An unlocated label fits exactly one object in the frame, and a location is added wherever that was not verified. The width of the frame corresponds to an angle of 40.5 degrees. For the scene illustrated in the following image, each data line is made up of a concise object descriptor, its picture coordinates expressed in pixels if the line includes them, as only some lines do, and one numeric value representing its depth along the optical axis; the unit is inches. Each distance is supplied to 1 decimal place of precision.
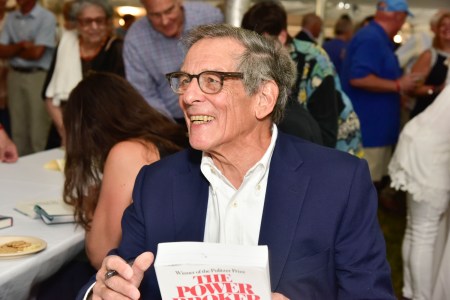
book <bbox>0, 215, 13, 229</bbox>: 97.1
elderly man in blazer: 66.7
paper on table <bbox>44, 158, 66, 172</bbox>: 139.7
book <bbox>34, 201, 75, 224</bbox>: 99.9
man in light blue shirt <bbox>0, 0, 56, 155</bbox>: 243.0
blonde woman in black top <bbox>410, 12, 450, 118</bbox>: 226.4
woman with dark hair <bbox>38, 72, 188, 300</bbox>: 96.8
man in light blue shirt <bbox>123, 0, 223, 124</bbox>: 155.9
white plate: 82.2
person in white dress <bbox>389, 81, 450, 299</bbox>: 124.5
